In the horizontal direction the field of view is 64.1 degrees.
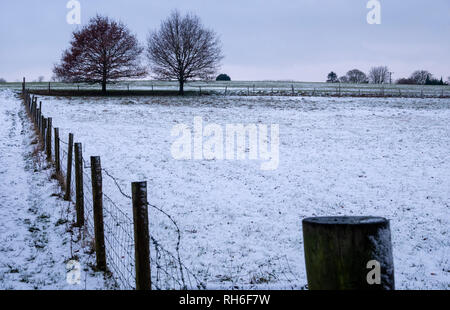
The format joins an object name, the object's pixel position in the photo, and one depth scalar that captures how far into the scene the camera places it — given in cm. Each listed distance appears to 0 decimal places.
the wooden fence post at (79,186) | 700
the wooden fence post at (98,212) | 564
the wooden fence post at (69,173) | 860
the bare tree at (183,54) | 4372
